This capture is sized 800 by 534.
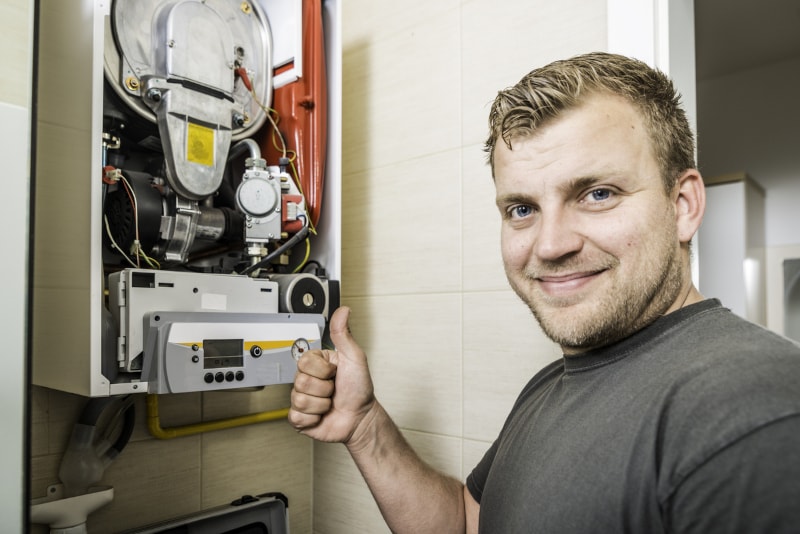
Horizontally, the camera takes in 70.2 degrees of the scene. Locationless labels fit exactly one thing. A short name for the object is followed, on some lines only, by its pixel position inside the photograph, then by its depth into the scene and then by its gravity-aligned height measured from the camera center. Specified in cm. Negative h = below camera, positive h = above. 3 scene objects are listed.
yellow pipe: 136 -36
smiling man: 51 -7
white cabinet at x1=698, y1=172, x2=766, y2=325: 284 +20
